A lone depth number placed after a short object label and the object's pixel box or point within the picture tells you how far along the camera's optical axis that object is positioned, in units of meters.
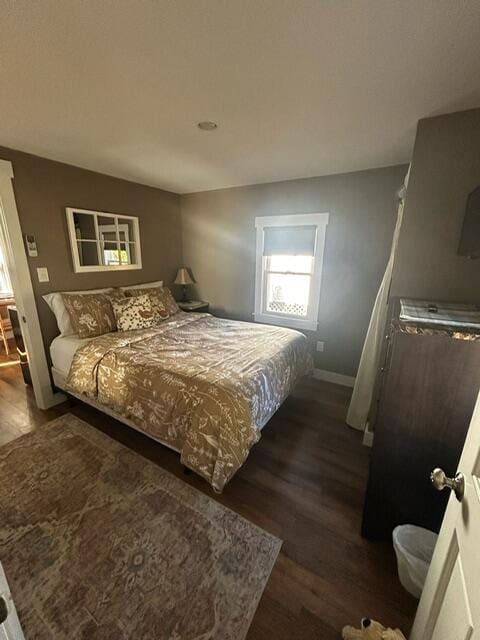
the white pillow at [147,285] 3.24
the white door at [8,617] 0.47
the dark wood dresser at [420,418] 1.07
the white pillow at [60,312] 2.46
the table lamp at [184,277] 3.79
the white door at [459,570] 0.53
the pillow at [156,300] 2.92
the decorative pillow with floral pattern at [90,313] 2.43
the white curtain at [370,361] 2.08
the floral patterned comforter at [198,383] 1.56
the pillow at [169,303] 3.12
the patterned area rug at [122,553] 1.08
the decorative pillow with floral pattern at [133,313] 2.65
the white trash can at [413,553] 1.03
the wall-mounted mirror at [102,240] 2.72
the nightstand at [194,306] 3.64
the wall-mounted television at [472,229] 1.47
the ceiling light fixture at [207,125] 1.73
